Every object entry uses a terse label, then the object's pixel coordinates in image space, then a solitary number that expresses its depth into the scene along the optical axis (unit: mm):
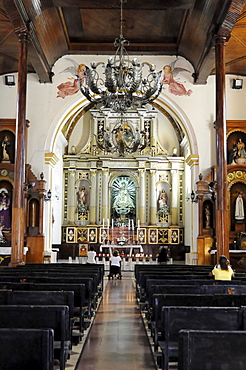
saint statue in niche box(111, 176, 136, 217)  23125
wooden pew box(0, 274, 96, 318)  6559
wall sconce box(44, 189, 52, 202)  16078
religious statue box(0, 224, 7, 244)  15233
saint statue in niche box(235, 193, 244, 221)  15993
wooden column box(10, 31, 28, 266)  11242
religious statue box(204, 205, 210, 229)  15930
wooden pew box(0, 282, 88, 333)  5637
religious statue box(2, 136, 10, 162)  15945
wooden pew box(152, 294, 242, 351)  4633
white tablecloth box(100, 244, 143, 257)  17859
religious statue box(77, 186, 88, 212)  22578
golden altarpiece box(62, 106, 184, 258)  22484
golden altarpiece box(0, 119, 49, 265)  15602
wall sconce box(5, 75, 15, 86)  16312
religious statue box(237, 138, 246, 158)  15961
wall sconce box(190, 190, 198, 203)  16117
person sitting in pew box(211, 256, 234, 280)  7078
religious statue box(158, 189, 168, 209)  22844
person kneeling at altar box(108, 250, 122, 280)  13869
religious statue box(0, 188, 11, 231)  15859
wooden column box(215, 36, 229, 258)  11148
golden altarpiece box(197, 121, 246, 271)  15563
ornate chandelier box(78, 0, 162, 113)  9984
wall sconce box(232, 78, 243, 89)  16344
